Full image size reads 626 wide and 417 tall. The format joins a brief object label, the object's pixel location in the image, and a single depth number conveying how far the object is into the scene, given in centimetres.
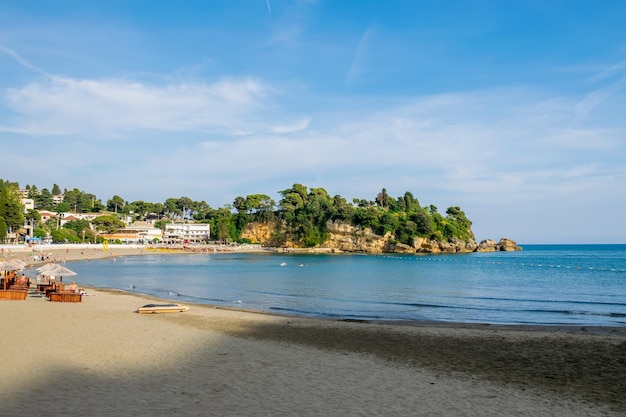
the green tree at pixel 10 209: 9606
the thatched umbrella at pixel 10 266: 2744
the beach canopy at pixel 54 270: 2727
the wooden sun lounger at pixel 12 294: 2569
